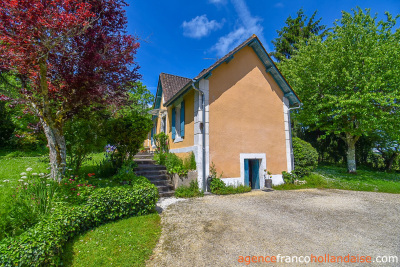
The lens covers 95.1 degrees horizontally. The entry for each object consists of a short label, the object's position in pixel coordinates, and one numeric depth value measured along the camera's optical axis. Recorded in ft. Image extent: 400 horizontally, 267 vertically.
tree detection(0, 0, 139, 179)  13.00
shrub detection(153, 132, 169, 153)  38.63
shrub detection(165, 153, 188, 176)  25.48
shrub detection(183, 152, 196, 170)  26.50
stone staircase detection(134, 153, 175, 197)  24.70
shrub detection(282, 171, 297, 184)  32.27
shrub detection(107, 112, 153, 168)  24.97
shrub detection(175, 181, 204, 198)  24.06
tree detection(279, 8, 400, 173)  38.70
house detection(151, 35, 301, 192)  27.12
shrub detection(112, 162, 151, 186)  19.62
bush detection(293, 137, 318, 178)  34.01
